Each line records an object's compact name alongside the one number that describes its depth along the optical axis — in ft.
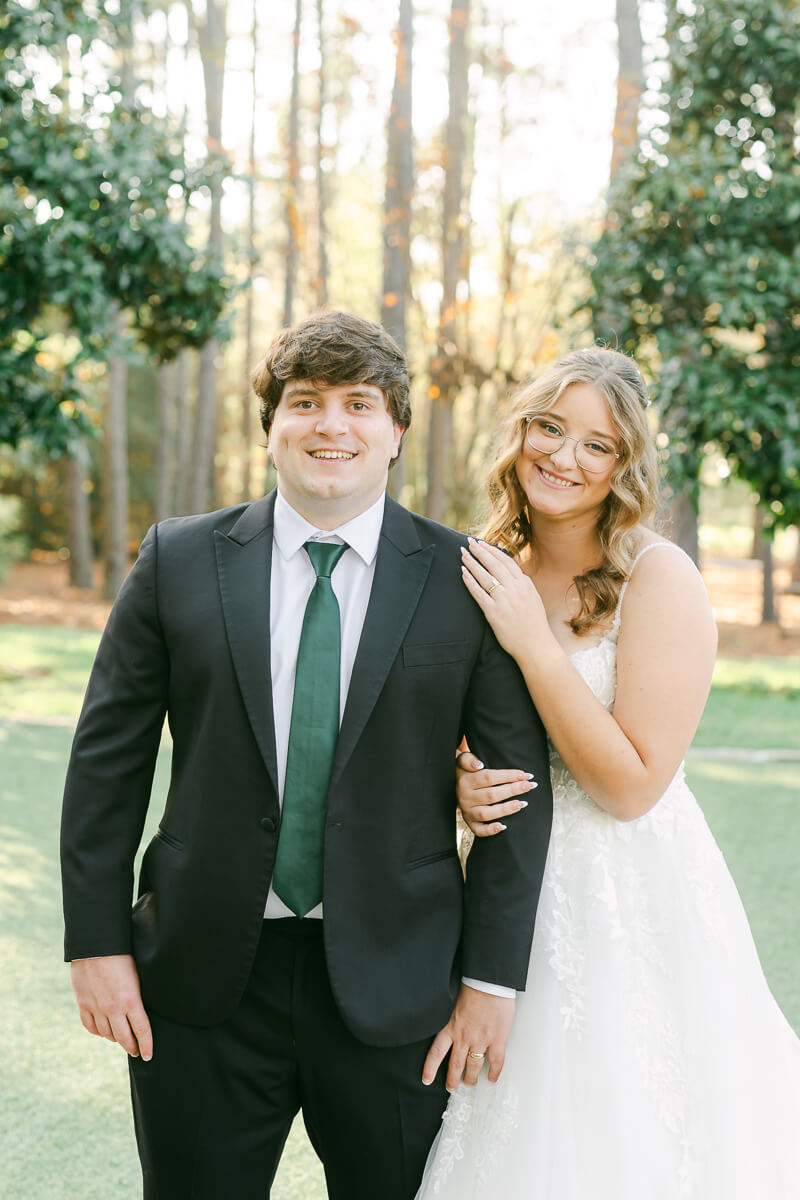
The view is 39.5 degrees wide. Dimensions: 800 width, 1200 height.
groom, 6.48
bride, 7.11
